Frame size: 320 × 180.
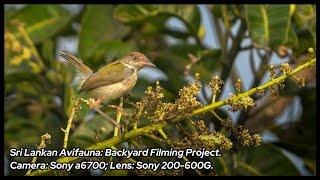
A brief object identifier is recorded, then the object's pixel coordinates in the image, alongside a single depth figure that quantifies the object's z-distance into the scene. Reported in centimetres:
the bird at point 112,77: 523
